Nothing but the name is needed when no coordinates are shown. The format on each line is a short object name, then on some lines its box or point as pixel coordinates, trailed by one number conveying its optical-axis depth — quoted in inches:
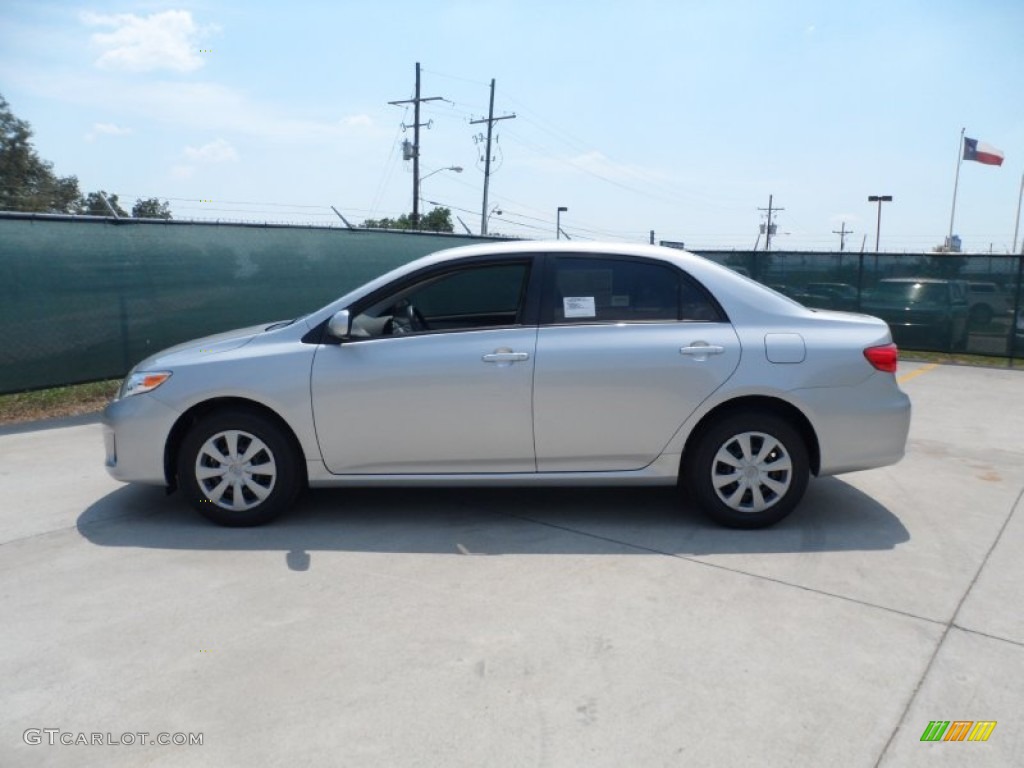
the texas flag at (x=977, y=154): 1115.3
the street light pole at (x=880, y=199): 1490.3
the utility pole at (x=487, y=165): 1518.9
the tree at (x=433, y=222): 1747.3
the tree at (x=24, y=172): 1760.6
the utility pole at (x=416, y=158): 1365.7
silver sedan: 184.4
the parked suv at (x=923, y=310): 513.0
